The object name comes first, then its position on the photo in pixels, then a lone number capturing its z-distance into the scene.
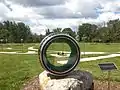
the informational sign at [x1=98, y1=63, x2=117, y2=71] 3.72
